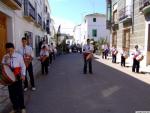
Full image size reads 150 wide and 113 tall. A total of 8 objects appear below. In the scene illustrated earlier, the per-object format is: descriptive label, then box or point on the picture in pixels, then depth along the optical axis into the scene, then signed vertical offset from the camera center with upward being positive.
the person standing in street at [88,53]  5.95 -0.17
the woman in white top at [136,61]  6.24 -0.59
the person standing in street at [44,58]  5.79 -0.39
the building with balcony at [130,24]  8.00 +2.13
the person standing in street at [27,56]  3.74 -0.19
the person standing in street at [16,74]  2.54 -0.51
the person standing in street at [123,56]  7.77 -0.45
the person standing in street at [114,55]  9.35 -0.41
